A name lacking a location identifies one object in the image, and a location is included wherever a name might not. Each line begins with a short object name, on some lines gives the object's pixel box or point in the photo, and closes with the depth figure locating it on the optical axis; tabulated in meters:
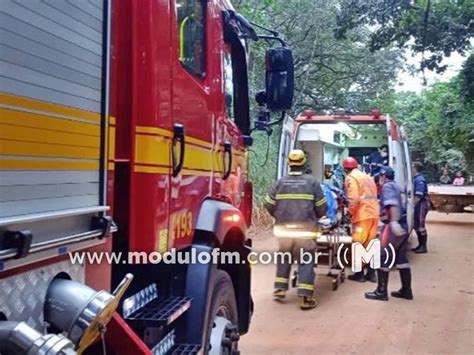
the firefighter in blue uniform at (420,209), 11.74
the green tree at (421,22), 12.66
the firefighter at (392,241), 7.37
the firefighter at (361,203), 8.21
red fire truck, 1.82
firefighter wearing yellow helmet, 7.25
